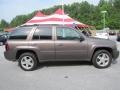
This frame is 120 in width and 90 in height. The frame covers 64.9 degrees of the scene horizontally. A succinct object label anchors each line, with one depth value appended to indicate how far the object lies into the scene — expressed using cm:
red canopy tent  1126
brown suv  357
